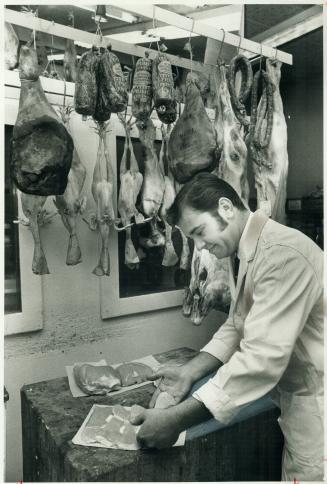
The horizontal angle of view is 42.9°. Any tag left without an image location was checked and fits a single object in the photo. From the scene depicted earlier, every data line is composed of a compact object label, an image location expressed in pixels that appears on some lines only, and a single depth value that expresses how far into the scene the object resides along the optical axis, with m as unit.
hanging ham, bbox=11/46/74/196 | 1.87
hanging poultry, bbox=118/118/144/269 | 2.50
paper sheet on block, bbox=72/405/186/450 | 1.63
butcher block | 1.55
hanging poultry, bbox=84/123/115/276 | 2.45
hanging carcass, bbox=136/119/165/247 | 2.53
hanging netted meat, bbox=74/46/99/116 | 2.02
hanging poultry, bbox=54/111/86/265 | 2.30
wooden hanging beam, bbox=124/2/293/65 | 1.96
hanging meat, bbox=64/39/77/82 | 2.74
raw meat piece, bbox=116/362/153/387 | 2.21
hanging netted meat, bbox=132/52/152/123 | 2.12
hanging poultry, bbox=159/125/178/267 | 2.62
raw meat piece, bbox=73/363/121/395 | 2.10
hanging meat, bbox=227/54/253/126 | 2.33
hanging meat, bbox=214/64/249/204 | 2.48
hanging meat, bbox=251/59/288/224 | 2.57
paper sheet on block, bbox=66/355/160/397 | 2.12
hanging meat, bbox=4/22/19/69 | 2.37
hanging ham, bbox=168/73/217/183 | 2.15
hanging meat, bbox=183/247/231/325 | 2.59
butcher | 1.47
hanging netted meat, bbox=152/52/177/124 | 2.06
